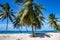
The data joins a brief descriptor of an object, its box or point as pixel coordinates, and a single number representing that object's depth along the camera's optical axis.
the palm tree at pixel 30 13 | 9.43
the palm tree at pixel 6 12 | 14.22
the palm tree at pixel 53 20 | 19.40
